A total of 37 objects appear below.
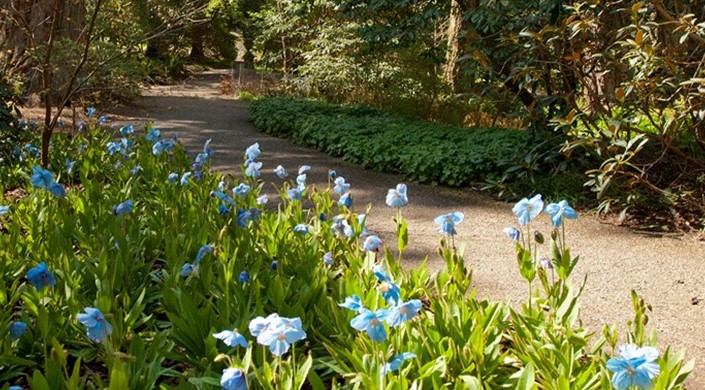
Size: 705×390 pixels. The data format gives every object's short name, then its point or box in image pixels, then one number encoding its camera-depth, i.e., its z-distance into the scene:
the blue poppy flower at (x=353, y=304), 1.79
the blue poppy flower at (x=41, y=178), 3.11
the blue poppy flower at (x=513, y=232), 2.58
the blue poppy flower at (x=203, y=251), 2.65
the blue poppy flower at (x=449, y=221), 2.54
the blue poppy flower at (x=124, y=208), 3.16
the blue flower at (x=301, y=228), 3.20
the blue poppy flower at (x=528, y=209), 2.43
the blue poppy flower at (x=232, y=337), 1.66
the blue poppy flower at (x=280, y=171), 3.91
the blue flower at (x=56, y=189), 3.17
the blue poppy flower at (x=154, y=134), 5.09
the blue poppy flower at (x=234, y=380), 1.51
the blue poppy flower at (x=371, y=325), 1.66
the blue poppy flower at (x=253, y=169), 3.87
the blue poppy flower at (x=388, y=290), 1.88
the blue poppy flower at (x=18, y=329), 2.05
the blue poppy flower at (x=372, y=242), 2.77
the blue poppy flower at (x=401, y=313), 1.73
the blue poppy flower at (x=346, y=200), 3.12
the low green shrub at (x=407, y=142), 6.55
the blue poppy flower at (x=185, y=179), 4.03
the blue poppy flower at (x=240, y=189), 3.61
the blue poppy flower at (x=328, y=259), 2.93
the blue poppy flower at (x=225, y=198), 3.49
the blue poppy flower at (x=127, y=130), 5.66
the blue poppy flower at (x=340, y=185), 3.46
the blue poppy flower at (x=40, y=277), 2.09
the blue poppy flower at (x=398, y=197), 2.84
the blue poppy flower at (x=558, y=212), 2.40
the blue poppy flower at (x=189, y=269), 2.66
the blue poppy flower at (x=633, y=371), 1.44
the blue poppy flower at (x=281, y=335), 1.57
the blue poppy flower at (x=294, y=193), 3.72
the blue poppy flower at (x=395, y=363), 1.76
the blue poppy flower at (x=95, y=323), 1.78
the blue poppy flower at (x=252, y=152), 3.91
